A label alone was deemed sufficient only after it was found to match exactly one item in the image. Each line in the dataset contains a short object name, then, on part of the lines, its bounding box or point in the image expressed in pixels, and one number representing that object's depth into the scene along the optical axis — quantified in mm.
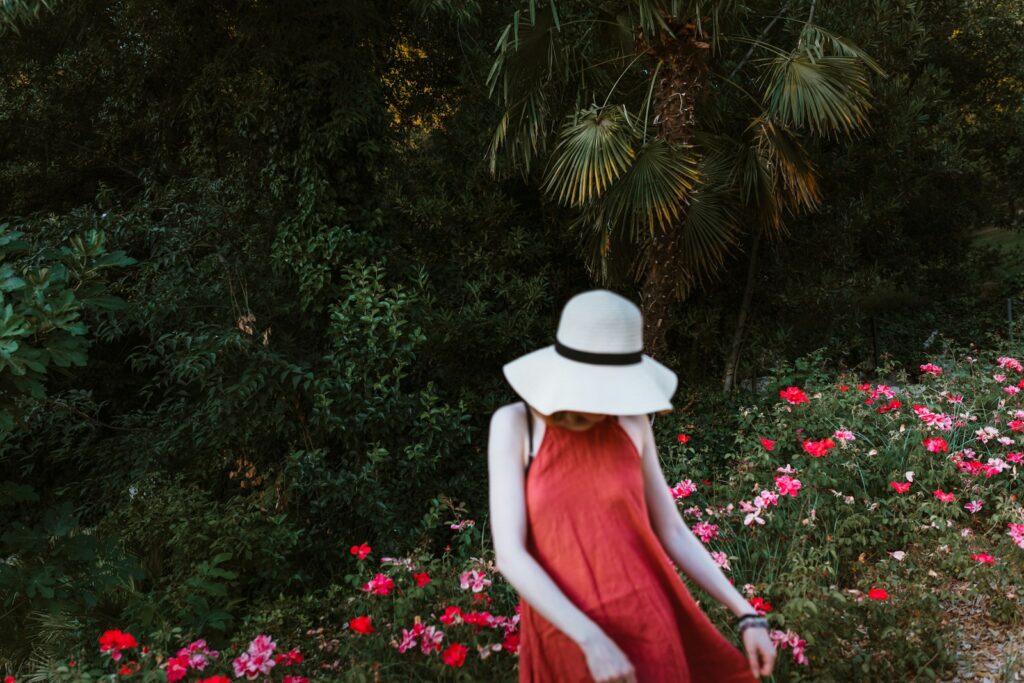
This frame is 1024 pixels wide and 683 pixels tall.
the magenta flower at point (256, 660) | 2553
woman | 1389
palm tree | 5445
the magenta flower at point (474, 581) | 2955
